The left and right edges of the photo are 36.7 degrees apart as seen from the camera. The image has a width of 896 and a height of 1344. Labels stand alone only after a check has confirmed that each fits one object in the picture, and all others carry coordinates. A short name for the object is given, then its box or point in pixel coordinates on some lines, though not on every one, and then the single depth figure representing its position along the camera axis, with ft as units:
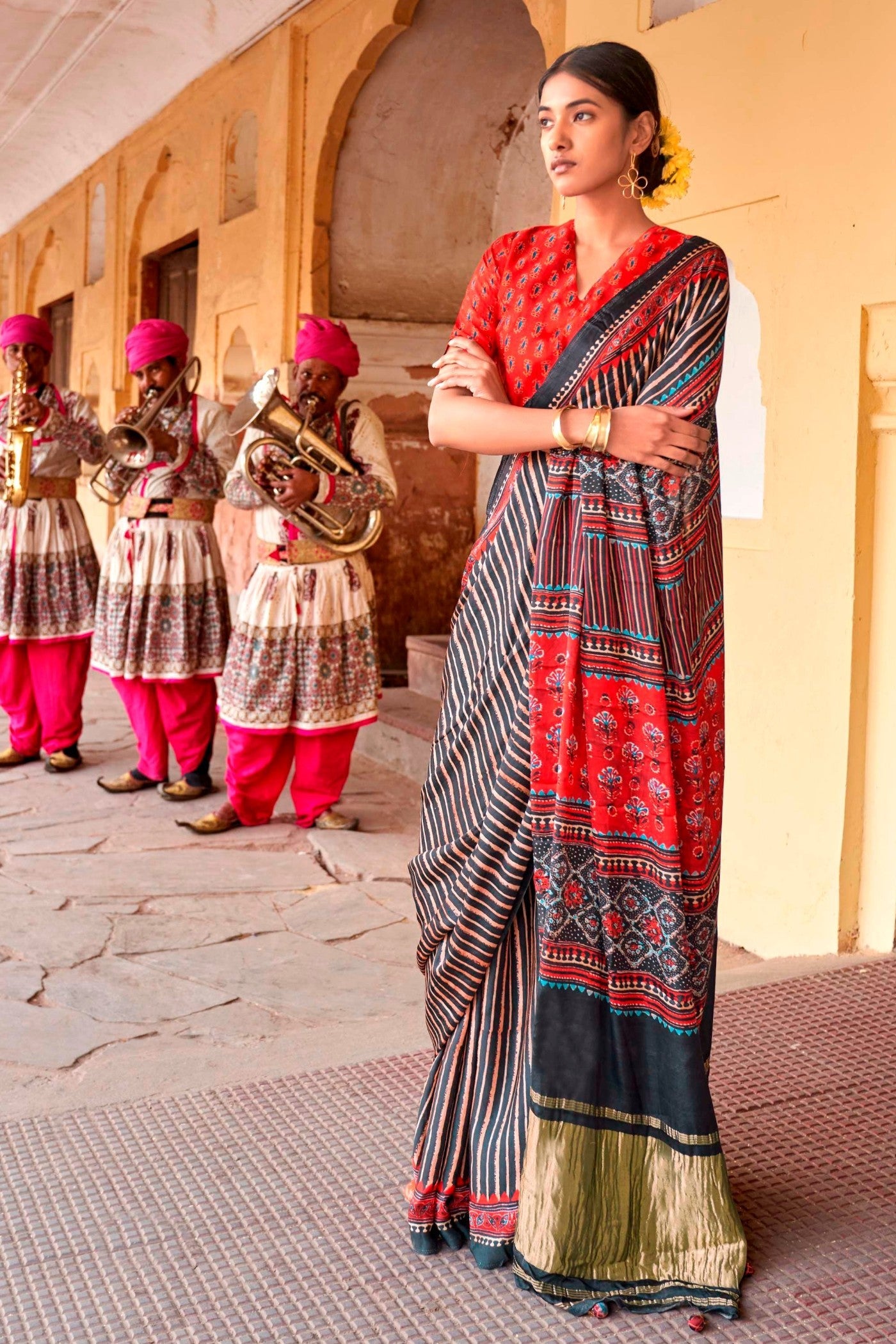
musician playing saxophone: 19.77
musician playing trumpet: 18.35
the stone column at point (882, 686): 11.63
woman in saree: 6.54
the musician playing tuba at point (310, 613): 16.40
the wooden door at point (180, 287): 31.94
